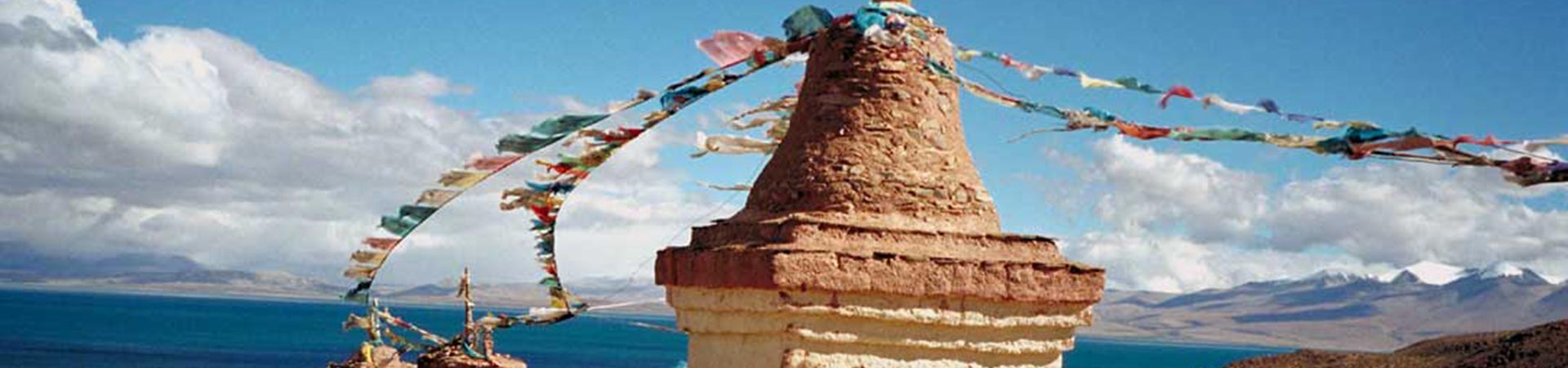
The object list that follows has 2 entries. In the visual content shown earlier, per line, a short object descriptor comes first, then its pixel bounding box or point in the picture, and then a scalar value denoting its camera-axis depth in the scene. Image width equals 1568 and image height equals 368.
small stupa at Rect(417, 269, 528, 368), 21.80
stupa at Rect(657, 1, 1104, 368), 6.79
